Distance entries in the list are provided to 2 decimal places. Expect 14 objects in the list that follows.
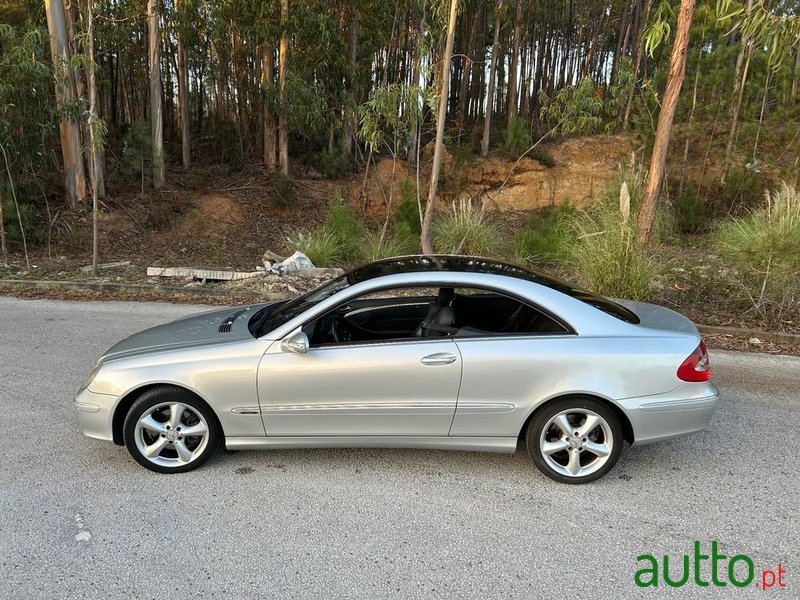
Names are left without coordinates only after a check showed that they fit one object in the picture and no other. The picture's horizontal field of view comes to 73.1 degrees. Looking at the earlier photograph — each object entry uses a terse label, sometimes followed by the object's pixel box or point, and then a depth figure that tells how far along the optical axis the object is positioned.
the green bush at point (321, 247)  11.91
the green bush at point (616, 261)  8.11
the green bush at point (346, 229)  12.77
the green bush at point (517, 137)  19.69
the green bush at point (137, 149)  16.31
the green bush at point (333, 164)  18.94
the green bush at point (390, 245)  12.09
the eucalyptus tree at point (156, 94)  15.43
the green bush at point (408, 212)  15.16
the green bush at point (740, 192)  16.47
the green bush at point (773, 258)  7.69
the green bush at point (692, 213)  15.85
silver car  3.48
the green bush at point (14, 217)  13.02
